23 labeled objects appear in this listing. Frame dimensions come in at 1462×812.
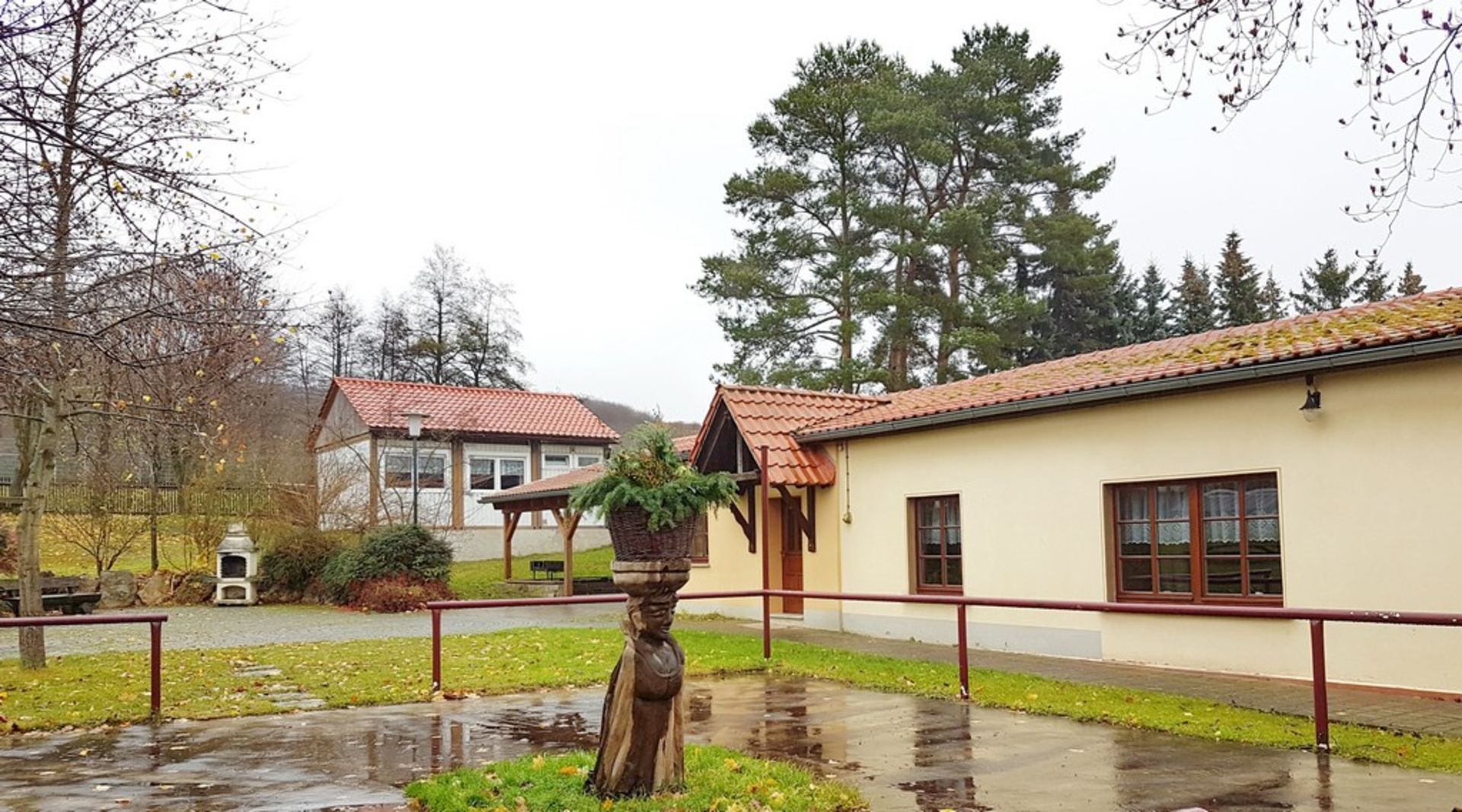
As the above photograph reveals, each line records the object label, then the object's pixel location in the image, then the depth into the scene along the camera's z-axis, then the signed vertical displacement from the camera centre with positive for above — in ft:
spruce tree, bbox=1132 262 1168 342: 108.37 +18.36
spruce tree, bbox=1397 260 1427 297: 128.06 +24.70
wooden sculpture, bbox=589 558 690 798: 19.07 -3.19
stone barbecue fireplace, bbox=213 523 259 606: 78.23 -3.38
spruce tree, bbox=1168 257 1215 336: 107.86 +19.79
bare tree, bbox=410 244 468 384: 156.04 +28.76
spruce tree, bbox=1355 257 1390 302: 119.85 +23.16
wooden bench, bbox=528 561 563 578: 90.58 -4.22
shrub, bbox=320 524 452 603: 74.79 -2.72
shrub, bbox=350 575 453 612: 72.43 -4.88
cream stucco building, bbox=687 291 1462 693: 31.71 +0.48
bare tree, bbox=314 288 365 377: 162.30 +26.25
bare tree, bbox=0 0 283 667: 17.52 +5.10
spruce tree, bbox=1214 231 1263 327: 109.09 +21.02
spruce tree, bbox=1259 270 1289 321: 115.44 +21.56
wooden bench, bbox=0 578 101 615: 65.77 -4.23
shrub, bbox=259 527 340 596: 80.33 -2.48
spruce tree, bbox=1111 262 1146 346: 108.99 +20.30
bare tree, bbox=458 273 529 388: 156.97 +25.21
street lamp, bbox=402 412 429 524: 71.46 +6.04
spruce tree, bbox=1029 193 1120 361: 103.91 +21.99
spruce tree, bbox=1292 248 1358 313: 122.21 +23.54
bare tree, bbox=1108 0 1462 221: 17.28 +7.12
